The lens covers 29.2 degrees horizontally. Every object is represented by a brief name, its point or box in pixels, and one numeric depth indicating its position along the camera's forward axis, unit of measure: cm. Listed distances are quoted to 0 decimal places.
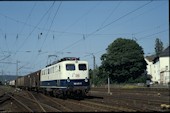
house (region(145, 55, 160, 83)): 10210
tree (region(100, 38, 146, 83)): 8088
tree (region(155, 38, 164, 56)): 15348
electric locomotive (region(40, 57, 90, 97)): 2707
